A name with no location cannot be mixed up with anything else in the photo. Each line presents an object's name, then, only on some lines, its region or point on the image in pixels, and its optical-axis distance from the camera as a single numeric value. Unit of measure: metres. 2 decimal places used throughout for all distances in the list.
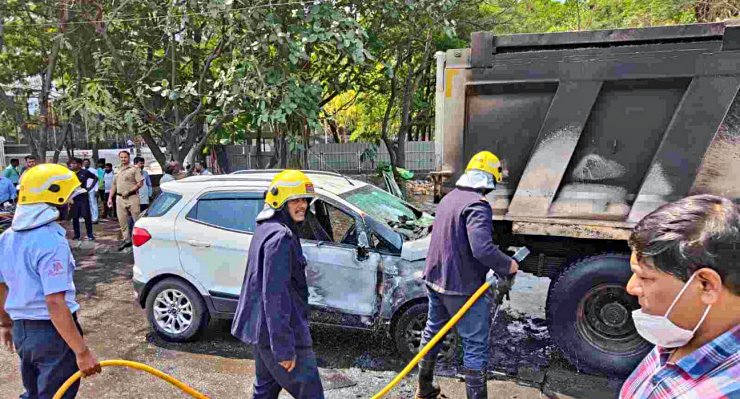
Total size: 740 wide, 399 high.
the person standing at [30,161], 10.28
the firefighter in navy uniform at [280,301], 2.86
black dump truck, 3.89
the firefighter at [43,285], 2.75
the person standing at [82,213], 9.67
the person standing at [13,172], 11.26
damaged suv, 4.64
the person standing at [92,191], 10.81
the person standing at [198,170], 10.28
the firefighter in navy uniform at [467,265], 3.65
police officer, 9.07
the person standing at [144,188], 9.93
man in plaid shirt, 1.23
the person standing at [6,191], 8.54
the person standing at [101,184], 12.35
